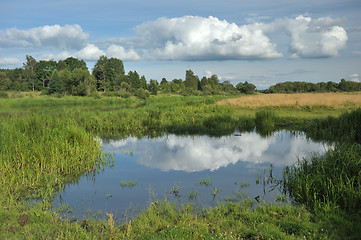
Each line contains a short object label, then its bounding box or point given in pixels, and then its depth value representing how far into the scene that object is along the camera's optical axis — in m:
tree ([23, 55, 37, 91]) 74.38
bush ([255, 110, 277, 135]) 18.89
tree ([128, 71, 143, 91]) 73.62
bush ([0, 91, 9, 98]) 48.24
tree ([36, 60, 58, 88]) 75.88
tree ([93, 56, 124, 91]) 73.50
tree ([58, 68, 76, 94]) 60.59
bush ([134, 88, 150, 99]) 54.62
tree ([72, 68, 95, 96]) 56.97
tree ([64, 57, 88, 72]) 85.62
